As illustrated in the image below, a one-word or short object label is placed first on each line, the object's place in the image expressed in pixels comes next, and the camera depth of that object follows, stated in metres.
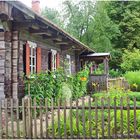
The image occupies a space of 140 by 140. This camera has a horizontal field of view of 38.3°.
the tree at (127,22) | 25.25
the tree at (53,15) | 23.87
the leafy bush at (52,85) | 7.25
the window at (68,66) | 11.66
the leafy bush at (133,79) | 14.72
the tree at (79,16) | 21.81
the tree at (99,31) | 21.83
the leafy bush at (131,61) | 20.85
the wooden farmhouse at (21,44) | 6.25
